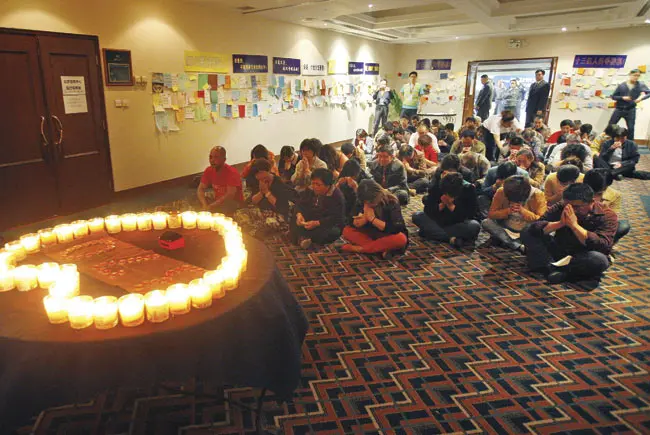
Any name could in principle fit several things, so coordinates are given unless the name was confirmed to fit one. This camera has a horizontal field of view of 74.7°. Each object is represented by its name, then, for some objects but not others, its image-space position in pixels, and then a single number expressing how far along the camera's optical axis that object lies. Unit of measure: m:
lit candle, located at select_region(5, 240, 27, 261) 2.09
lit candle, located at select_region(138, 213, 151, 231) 2.59
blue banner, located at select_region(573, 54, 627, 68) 10.66
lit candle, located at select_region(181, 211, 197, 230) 2.60
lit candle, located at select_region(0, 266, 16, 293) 1.77
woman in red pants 4.04
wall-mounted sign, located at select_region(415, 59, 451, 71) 13.00
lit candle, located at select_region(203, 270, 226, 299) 1.75
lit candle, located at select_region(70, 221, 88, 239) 2.42
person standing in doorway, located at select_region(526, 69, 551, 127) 10.47
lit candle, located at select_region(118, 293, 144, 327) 1.58
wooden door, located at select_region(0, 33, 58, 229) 4.64
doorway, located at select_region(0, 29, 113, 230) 4.71
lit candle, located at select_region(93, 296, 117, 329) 1.56
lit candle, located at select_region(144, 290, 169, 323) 1.60
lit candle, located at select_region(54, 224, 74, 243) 2.33
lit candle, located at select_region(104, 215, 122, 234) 2.53
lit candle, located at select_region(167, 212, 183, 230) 2.61
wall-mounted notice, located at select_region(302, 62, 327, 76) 9.31
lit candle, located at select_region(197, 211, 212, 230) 2.60
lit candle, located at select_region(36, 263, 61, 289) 1.82
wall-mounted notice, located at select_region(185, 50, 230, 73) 6.64
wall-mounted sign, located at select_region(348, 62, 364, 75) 11.09
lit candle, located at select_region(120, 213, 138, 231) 2.57
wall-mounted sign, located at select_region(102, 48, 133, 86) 5.56
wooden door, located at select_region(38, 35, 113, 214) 5.03
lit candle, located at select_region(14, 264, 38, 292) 1.79
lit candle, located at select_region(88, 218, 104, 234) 2.50
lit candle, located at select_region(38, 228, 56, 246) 2.28
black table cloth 1.47
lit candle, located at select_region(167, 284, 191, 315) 1.66
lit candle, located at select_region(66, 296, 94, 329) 1.54
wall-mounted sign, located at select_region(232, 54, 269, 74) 7.48
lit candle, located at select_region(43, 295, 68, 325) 1.56
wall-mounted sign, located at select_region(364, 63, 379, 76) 12.00
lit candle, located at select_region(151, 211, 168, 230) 2.61
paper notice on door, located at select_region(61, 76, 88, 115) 5.18
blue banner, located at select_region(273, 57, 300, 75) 8.37
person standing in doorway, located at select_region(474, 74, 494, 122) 11.00
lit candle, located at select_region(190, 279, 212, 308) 1.70
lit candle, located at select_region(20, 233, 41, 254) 2.19
